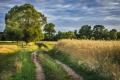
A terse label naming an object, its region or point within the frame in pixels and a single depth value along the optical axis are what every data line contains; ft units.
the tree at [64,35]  173.50
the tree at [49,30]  185.87
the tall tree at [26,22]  107.48
